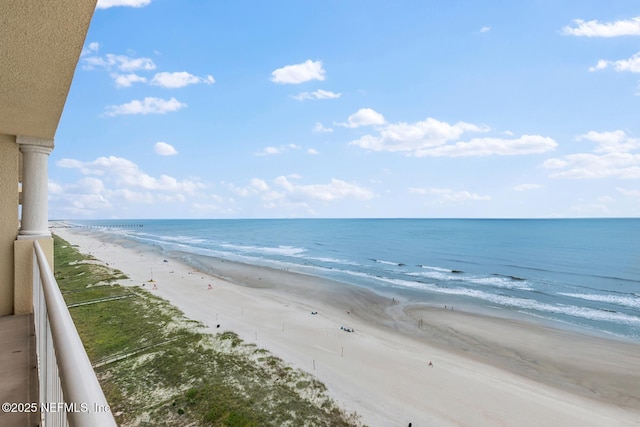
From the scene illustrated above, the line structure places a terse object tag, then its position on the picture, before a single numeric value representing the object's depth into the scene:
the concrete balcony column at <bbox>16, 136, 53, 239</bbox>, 5.07
